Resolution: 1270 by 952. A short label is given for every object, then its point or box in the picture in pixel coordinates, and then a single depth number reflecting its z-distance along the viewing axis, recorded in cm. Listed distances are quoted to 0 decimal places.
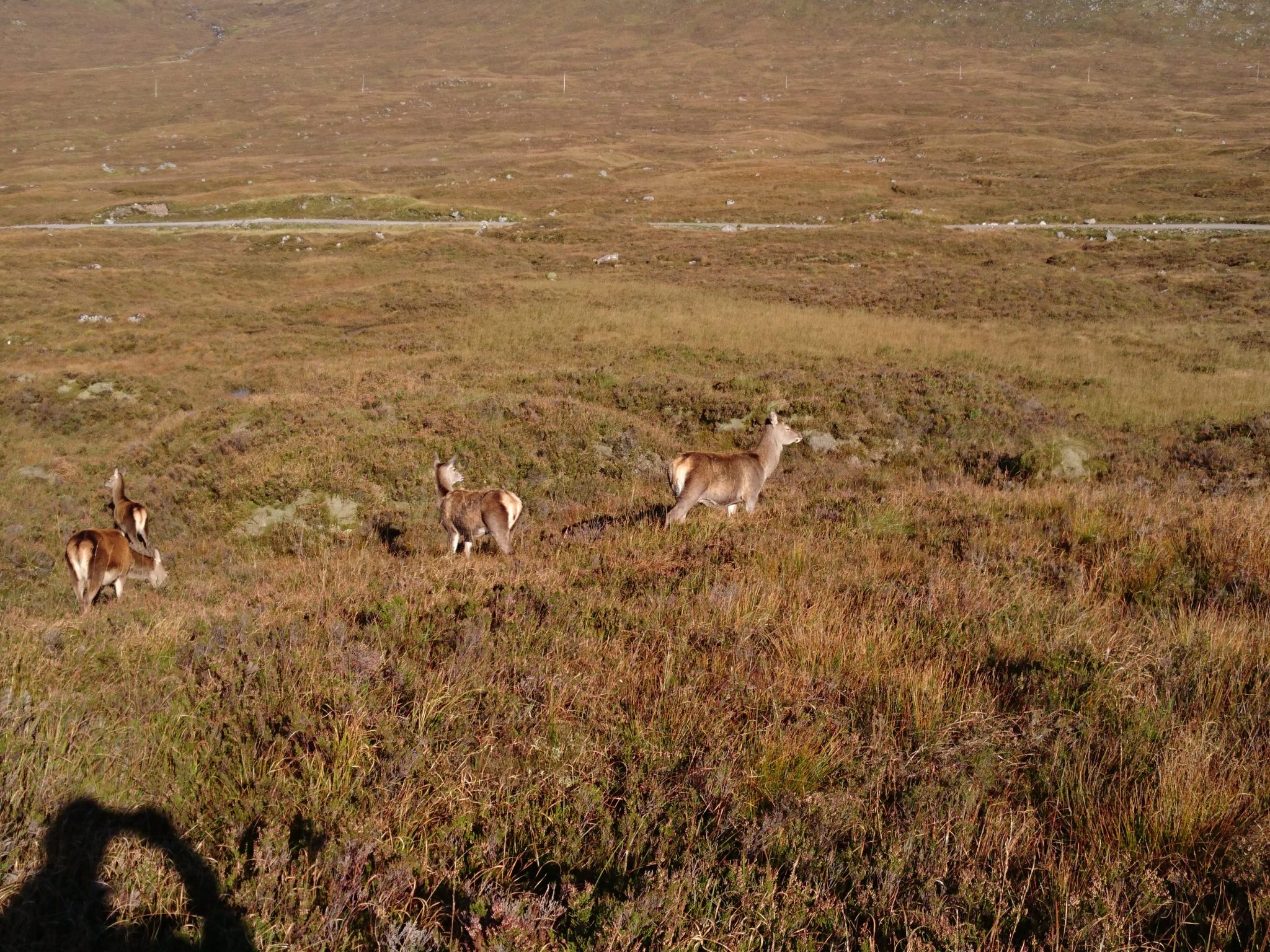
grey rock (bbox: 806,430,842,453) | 1797
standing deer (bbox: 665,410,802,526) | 1005
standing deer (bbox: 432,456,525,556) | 1008
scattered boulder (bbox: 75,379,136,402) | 2373
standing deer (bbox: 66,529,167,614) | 1000
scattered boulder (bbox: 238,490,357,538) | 1417
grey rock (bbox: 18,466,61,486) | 1762
